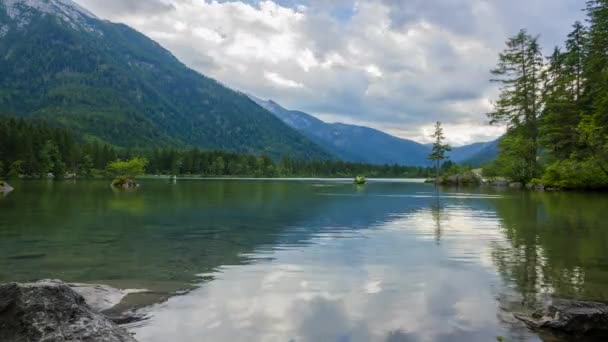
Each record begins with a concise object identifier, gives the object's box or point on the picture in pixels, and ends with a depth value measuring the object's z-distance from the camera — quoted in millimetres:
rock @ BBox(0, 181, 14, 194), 62244
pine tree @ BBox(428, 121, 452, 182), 133125
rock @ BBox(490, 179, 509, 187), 94450
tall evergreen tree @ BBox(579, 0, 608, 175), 50281
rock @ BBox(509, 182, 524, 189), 85312
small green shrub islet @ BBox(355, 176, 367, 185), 122369
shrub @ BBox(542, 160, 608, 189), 61384
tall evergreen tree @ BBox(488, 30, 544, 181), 79812
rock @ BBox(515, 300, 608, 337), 8758
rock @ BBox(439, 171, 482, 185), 109750
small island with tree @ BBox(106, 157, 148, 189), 105688
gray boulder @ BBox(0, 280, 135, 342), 6566
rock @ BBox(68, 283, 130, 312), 10336
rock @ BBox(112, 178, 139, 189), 85481
